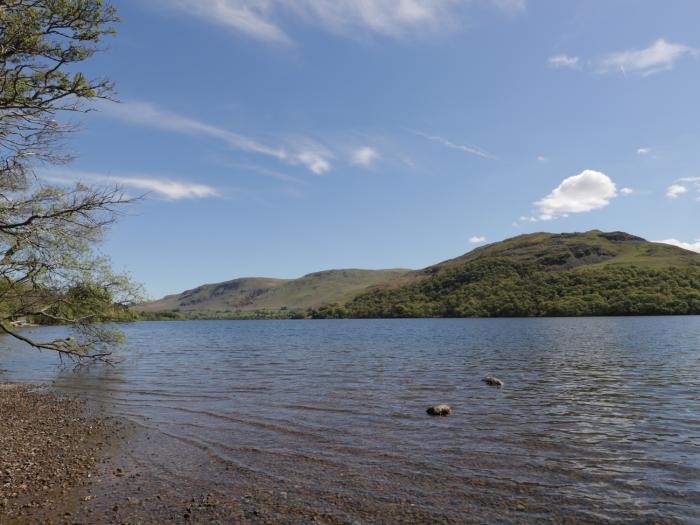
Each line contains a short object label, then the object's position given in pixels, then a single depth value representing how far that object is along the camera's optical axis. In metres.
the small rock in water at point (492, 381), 35.12
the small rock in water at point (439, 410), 25.09
